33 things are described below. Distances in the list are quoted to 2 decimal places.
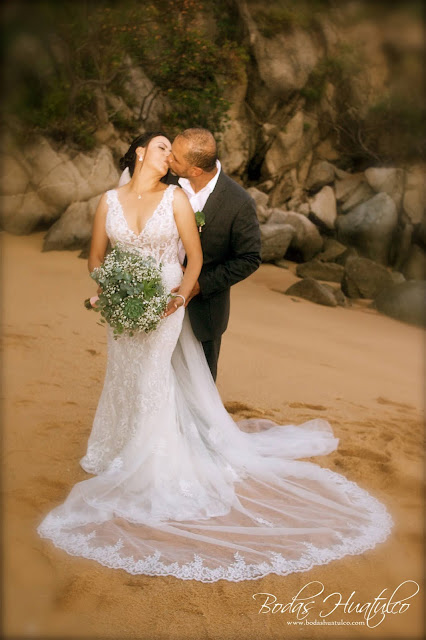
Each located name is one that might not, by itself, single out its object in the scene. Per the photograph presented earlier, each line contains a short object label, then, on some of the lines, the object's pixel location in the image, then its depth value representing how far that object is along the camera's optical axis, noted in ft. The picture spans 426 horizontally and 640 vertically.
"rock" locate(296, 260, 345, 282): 36.63
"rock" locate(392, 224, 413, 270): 45.52
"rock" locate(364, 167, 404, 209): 48.52
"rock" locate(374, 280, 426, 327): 30.04
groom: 11.91
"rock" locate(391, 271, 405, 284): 36.46
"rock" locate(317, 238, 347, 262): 43.01
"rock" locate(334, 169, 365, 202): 50.21
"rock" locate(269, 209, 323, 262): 41.14
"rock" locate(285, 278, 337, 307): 30.94
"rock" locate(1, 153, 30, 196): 33.53
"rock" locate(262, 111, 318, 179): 49.14
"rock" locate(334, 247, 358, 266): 43.42
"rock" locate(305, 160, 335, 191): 51.06
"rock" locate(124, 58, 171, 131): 42.20
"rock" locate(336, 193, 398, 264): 44.86
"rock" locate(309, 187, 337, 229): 47.14
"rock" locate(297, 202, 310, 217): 47.03
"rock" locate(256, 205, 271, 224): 42.58
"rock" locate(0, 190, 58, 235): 32.94
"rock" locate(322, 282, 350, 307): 31.78
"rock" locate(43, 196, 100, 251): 31.53
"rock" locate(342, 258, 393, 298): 33.78
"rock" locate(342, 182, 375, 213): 48.98
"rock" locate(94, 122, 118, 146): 39.42
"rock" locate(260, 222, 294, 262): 37.96
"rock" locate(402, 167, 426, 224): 47.01
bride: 9.62
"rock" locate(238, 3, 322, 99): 47.09
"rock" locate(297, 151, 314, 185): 50.78
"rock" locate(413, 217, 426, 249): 45.80
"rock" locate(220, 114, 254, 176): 46.21
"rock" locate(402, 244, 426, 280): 44.45
